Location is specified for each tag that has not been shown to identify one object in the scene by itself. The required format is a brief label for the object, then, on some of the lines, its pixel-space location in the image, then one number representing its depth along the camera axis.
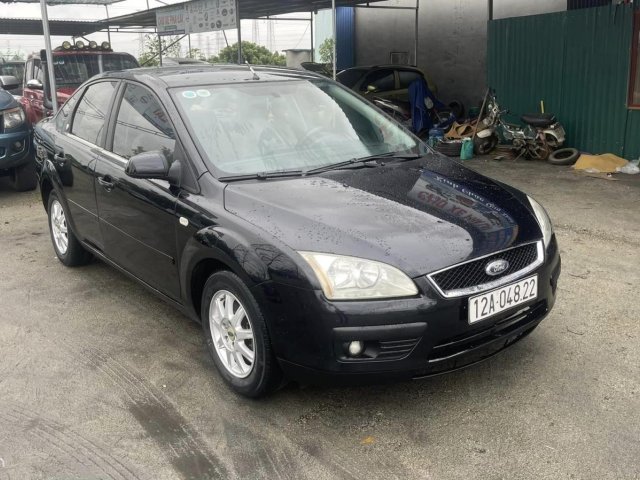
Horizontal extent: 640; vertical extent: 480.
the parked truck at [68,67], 10.78
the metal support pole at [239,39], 10.48
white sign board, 10.89
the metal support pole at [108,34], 19.34
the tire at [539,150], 9.60
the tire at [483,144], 10.27
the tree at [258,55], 27.38
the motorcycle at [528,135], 9.56
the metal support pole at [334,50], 7.95
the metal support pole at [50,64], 8.47
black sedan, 2.69
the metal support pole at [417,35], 14.98
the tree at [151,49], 23.05
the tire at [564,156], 9.18
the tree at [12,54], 26.96
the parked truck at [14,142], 7.86
